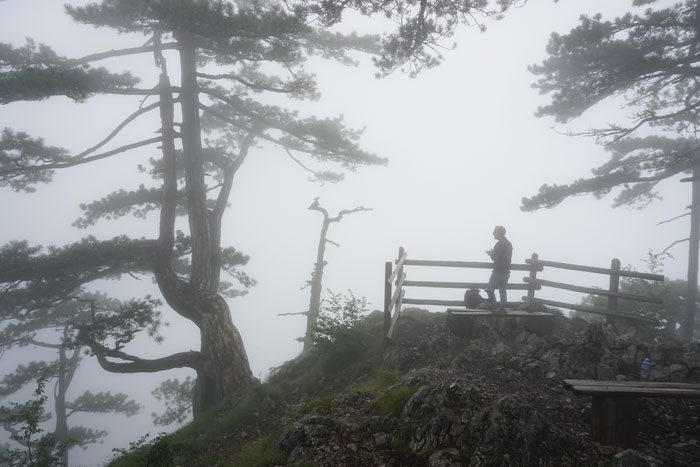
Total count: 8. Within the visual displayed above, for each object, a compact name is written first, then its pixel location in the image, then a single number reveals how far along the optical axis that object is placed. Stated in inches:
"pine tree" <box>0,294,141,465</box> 735.7
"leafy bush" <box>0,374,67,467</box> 265.0
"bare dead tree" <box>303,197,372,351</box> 722.2
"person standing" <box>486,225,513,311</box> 368.5
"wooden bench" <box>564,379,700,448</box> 180.9
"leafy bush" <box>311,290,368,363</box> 369.4
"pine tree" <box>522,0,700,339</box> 413.1
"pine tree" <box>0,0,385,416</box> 385.1
